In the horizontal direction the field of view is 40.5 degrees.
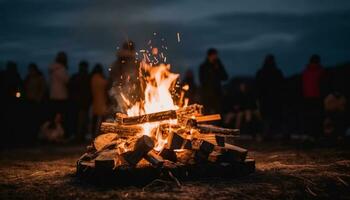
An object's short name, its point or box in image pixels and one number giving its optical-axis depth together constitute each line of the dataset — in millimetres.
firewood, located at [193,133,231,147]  7230
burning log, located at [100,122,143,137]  7750
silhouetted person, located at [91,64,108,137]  14055
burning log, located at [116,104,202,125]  7398
